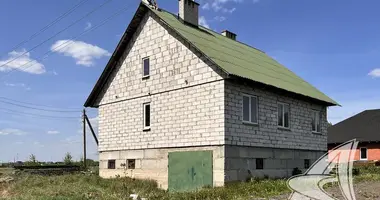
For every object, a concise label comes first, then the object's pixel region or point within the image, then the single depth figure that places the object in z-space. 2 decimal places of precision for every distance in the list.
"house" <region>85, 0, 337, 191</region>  19.12
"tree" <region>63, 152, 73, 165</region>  42.19
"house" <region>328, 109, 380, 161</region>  39.03
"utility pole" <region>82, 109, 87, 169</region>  41.19
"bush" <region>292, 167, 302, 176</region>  22.91
